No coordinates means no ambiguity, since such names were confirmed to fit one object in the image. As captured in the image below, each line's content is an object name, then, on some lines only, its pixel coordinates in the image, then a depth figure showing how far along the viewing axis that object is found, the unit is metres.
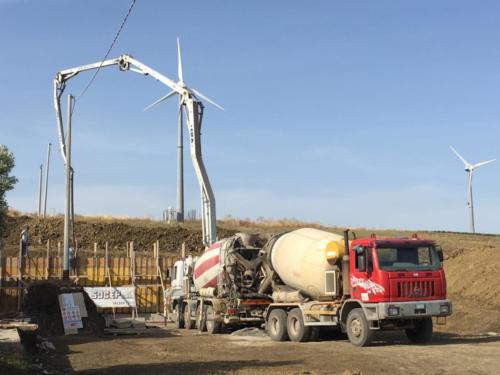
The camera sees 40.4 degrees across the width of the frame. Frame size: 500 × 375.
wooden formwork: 35.25
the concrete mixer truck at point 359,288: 18.02
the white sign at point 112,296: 30.78
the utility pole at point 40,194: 74.75
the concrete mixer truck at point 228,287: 24.05
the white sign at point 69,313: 24.68
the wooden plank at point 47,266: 35.07
